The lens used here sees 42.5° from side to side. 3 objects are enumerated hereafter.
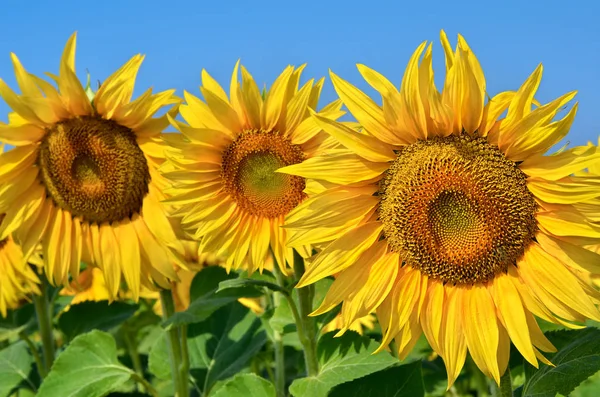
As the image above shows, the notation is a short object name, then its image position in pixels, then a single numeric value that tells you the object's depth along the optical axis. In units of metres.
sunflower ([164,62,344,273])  3.07
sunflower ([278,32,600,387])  2.26
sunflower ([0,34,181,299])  3.33
